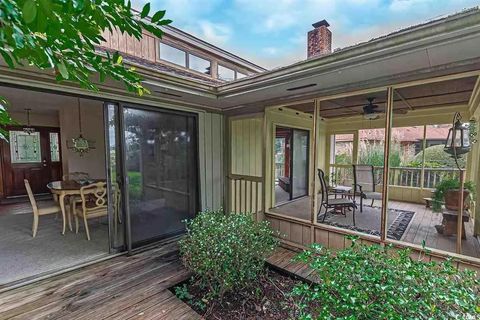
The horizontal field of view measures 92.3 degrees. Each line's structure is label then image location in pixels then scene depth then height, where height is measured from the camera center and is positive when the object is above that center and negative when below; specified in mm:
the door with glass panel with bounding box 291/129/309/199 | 5785 -378
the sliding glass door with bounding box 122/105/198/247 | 3363 -343
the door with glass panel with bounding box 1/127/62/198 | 6457 -300
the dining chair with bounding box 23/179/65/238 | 3604 -1031
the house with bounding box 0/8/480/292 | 2389 +240
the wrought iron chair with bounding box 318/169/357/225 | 4191 -976
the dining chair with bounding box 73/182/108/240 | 3744 -951
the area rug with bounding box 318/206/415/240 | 3800 -1357
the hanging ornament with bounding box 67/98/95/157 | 5232 +124
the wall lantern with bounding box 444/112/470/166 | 2861 +73
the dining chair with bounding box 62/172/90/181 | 5505 -651
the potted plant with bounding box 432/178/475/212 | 3550 -726
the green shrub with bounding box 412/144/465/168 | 5586 -232
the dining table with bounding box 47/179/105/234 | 3838 -691
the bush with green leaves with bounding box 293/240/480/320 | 1224 -835
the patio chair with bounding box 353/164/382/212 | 4662 -640
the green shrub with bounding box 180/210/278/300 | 2383 -1100
